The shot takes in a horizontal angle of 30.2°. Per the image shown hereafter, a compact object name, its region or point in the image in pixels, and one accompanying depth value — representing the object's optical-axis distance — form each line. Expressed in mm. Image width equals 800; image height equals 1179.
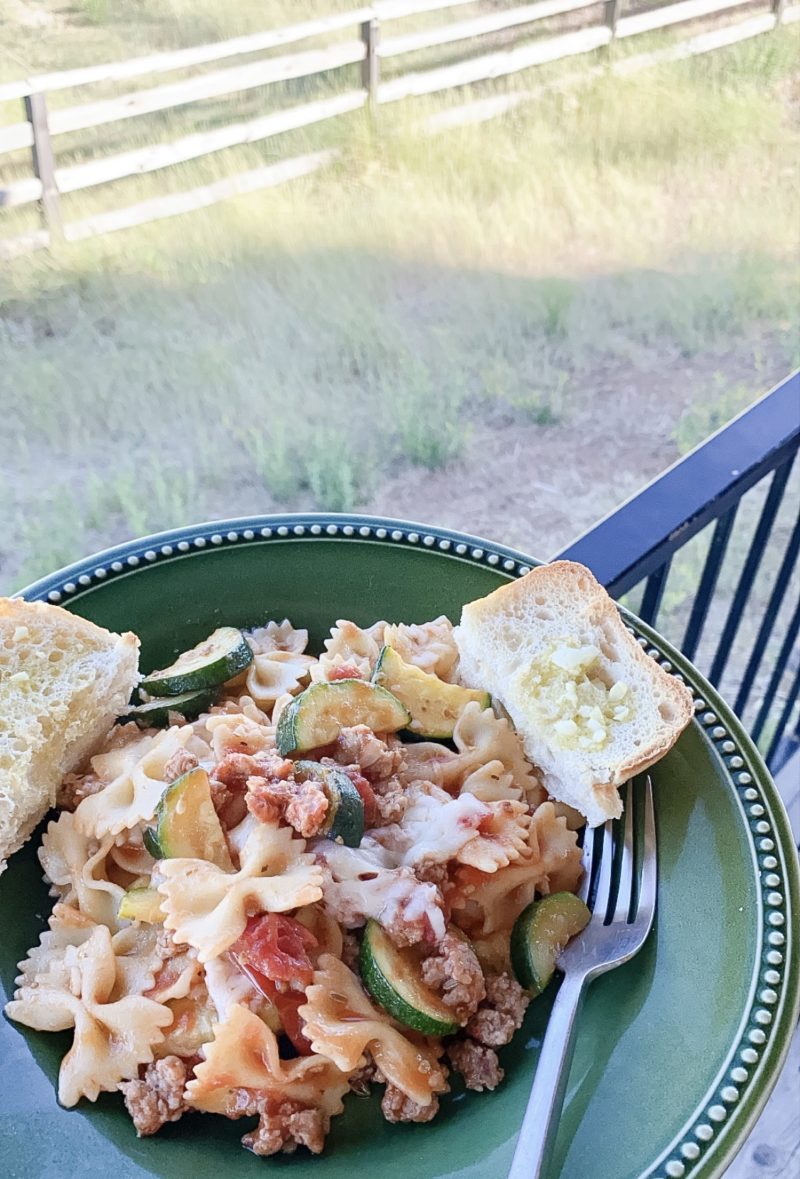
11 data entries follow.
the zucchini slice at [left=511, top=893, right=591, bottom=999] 405
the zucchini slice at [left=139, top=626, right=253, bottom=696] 459
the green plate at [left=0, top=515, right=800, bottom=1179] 368
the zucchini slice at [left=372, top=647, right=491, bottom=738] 460
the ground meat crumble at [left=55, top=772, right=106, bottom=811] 441
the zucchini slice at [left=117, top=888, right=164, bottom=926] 410
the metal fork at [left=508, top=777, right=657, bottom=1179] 360
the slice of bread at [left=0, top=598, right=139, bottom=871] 427
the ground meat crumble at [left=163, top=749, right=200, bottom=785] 422
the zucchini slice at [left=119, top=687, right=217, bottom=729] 460
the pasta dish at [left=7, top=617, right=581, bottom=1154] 387
